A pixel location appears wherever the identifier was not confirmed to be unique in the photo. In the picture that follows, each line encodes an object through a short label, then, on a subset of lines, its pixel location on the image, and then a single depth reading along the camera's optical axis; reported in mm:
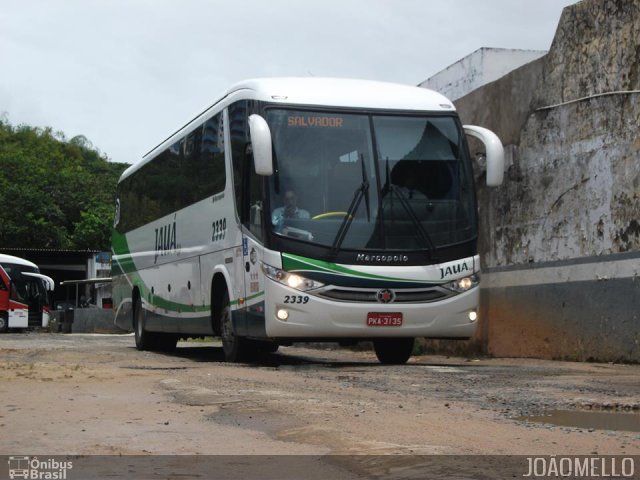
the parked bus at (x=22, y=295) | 44656
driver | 12211
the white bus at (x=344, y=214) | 12164
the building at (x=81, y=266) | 56969
